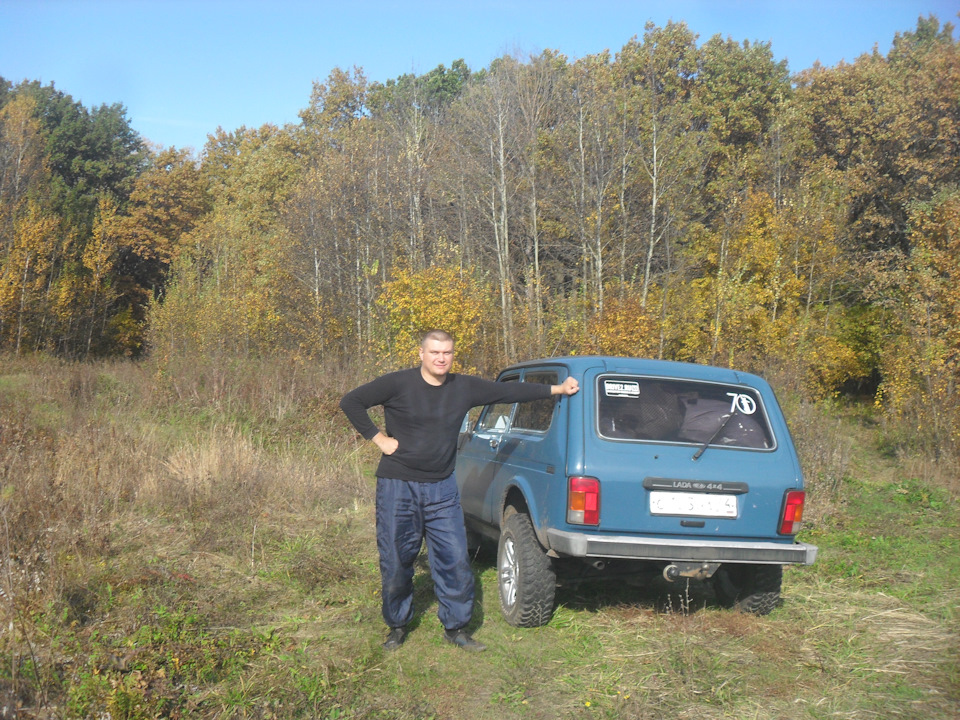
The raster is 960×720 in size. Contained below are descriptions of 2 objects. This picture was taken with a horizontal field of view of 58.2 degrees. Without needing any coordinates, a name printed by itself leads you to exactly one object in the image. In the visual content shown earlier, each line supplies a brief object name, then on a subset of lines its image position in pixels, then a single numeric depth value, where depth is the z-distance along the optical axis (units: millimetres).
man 5277
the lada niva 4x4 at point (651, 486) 5285
